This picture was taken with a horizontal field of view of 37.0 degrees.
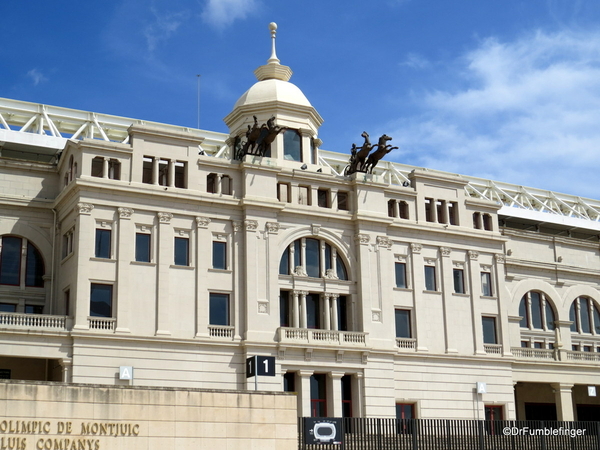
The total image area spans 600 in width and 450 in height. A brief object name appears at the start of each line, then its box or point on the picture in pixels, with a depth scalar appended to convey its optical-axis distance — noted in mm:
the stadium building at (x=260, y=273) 56062
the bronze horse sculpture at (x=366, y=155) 65312
